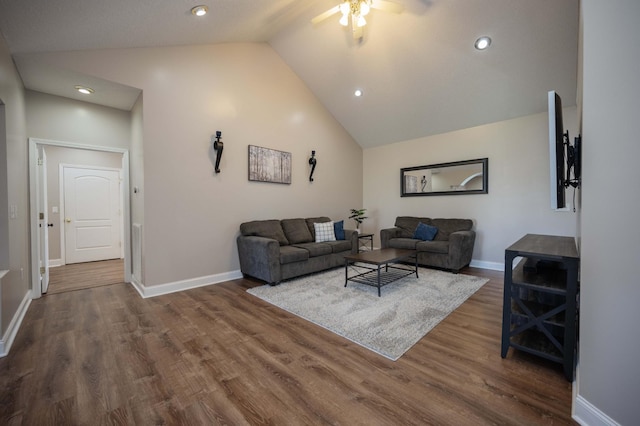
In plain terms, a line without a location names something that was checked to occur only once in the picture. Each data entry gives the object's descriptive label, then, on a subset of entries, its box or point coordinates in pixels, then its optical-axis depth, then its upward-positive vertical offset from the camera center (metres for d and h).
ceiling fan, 2.82 +2.11
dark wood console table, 1.65 -0.70
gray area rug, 2.27 -1.05
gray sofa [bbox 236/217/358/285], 3.65 -0.61
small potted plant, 5.93 -0.17
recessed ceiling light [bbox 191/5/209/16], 2.66 +1.97
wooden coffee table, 3.42 -0.94
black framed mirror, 4.75 +0.55
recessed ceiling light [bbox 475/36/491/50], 3.37 +2.08
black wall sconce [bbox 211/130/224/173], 3.74 +0.85
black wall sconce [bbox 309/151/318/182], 5.14 +0.86
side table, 6.13 -0.80
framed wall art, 4.31 +0.71
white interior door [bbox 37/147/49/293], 3.40 -0.21
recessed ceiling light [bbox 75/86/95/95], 3.21 +1.42
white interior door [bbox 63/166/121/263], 5.32 -0.13
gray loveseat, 4.23 -0.58
